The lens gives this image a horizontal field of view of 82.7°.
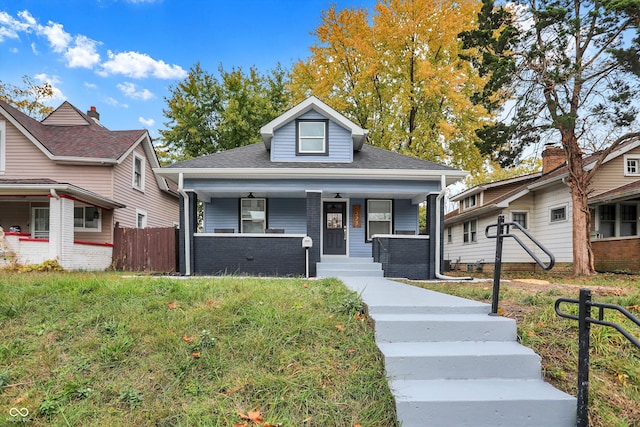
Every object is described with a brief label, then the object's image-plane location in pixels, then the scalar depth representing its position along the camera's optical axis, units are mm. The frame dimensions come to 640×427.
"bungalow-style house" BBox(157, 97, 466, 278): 10633
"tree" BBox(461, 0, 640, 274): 11320
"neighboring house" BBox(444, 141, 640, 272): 13594
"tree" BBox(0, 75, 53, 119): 22656
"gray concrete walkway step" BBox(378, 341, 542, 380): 3160
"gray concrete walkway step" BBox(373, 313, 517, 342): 3617
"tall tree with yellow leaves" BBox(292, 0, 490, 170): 18219
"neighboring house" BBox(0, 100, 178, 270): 11180
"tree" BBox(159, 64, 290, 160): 23469
